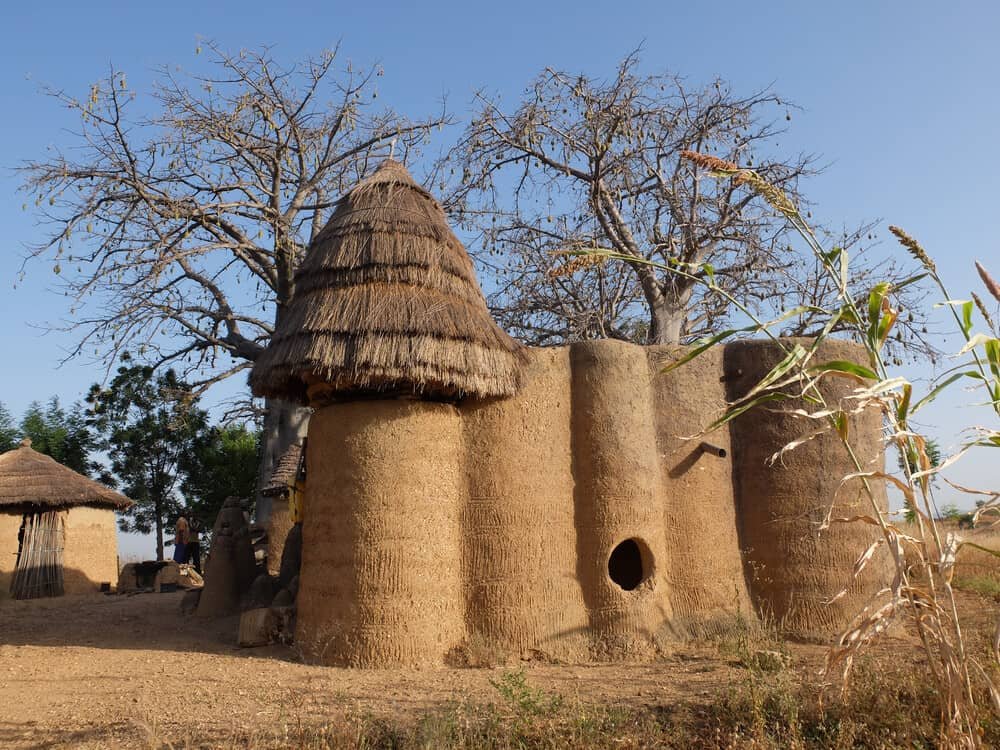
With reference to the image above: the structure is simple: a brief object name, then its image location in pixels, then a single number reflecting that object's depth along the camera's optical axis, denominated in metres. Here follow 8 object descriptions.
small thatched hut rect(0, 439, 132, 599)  14.80
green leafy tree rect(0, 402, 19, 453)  24.12
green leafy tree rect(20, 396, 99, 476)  23.81
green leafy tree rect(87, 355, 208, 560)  23.69
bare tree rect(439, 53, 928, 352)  13.19
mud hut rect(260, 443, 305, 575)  12.54
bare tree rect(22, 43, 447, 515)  12.48
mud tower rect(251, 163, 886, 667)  6.79
